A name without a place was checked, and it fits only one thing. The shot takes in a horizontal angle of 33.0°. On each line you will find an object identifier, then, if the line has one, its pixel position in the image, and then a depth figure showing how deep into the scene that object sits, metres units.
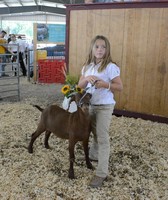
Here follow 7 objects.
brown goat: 2.51
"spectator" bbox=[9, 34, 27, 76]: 9.55
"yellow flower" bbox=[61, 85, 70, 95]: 2.56
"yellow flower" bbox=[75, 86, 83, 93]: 2.50
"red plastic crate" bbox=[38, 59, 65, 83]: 8.27
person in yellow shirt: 6.22
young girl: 2.40
